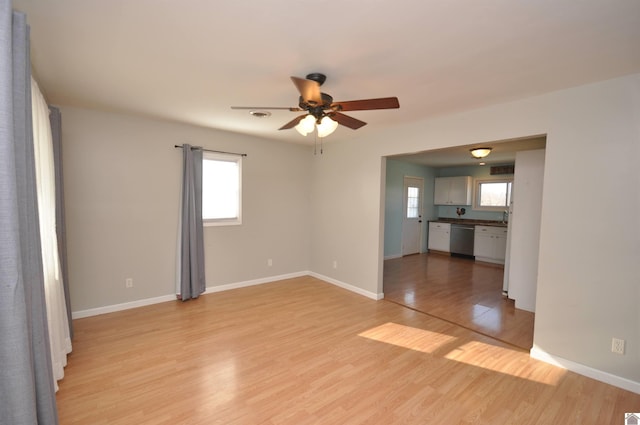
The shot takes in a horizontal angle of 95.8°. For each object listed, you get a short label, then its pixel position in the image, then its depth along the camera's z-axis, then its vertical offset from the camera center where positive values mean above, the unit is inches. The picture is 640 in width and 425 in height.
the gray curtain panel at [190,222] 160.6 -14.8
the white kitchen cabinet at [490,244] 257.0 -40.4
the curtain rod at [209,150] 160.4 +27.0
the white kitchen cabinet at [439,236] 299.8 -39.8
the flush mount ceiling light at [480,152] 178.7 +30.3
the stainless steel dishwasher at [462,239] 283.4 -39.4
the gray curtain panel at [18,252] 43.2 -9.4
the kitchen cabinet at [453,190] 297.0 +9.1
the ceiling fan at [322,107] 79.1 +26.7
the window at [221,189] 176.4 +4.3
